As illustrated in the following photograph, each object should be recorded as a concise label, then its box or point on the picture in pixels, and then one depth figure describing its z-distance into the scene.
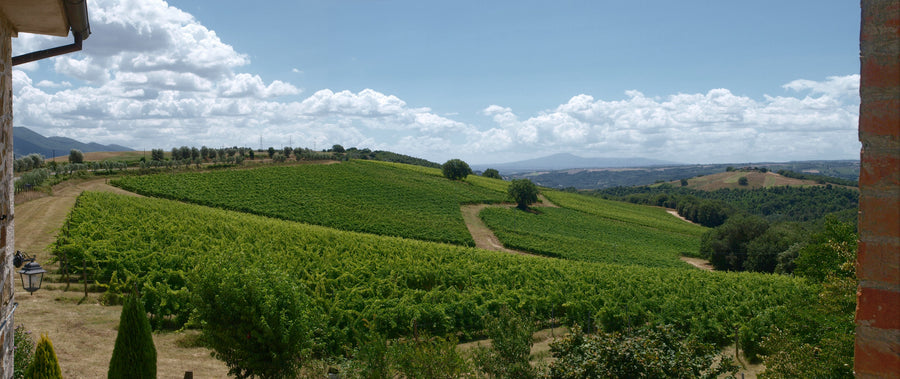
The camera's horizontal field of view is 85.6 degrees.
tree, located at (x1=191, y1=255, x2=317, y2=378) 11.53
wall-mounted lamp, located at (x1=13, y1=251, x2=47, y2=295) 9.39
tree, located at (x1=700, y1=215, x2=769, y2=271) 52.88
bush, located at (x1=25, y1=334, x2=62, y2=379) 7.89
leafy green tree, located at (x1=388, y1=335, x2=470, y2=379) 10.12
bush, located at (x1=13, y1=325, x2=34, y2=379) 9.45
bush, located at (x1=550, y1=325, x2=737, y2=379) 8.55
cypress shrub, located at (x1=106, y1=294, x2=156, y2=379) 9.71
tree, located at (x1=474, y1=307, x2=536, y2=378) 10.62
